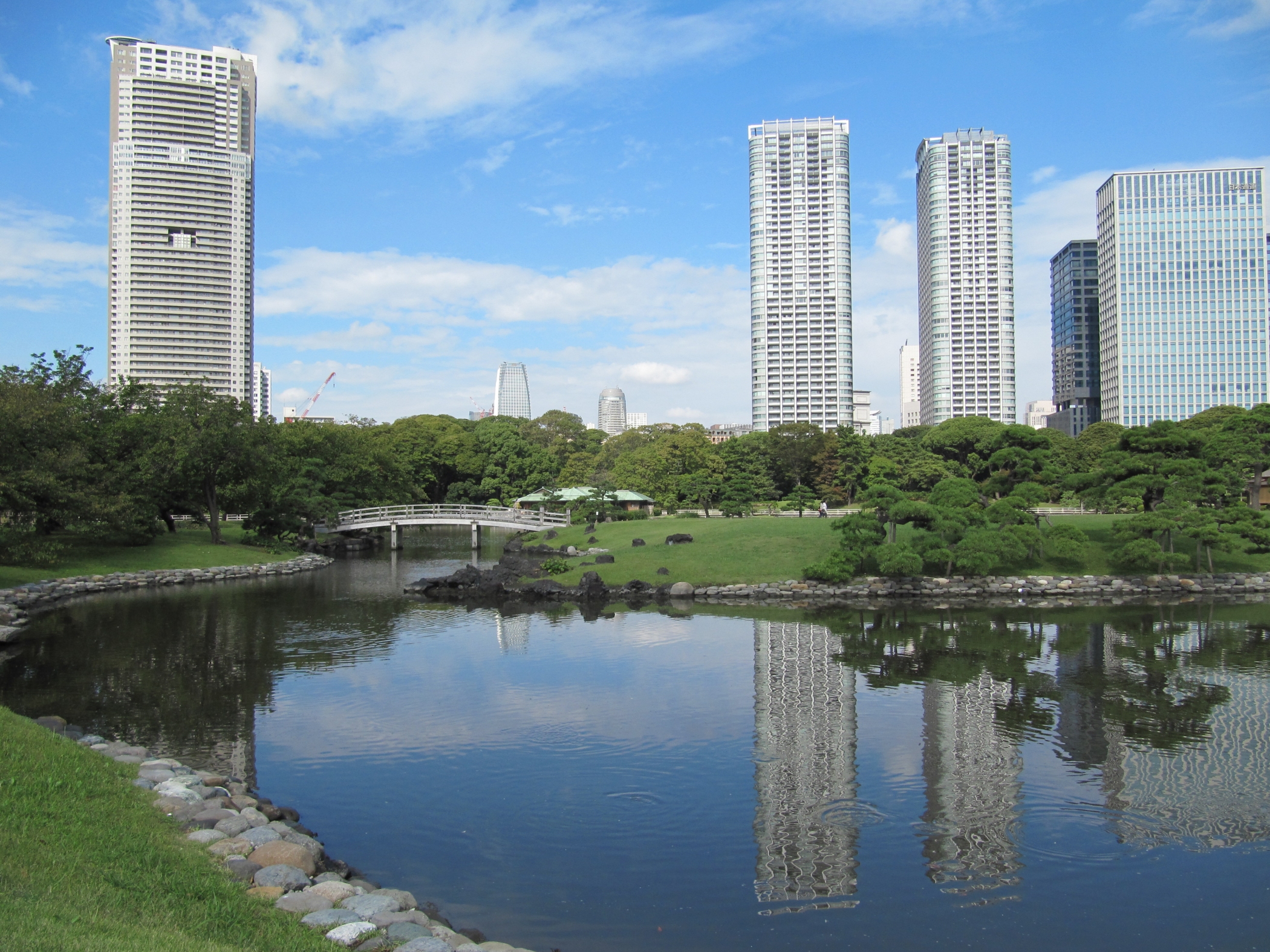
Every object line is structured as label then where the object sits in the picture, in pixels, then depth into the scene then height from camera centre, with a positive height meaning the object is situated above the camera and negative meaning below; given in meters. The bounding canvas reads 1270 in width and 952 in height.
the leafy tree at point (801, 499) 55.00 +0.18
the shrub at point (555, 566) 35.38 -2.71
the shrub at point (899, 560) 30.42 -2.17
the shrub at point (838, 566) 32.03 -2.53
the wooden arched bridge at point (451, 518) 53.00 -0.88
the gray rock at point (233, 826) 9.09 -3.50
